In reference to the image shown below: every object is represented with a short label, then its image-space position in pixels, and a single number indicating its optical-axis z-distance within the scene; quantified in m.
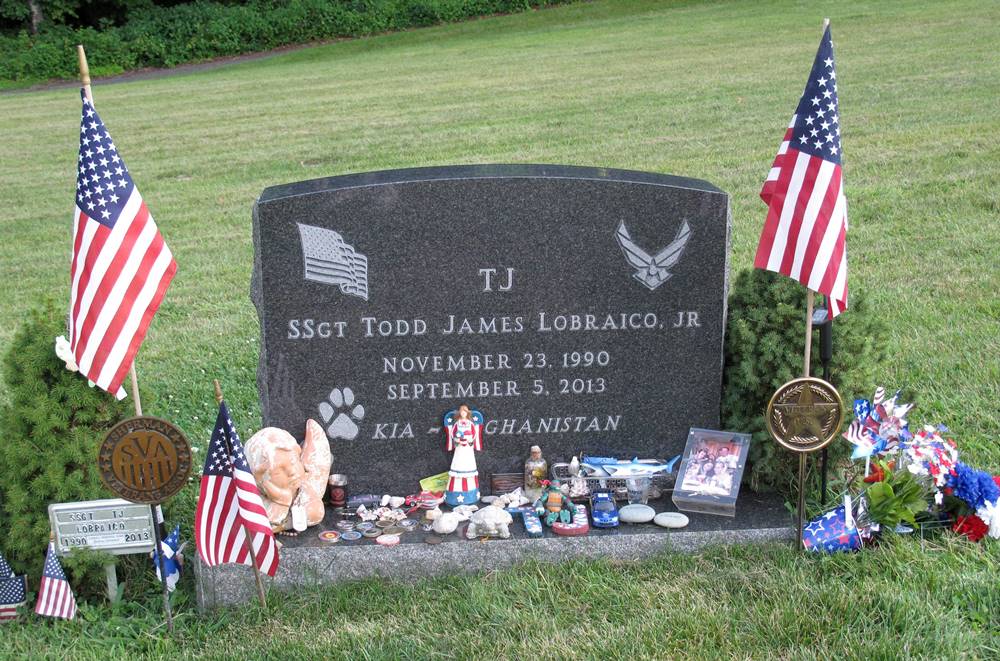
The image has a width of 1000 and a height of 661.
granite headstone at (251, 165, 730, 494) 4.89
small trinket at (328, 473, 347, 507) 5.06
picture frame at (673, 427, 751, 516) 4.85
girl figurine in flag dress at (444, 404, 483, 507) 5.07
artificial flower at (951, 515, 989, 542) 4.63
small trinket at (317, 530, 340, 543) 4.70
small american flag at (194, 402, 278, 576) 4.16
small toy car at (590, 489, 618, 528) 4.77
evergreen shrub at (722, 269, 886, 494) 4.89
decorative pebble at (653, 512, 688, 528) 4.75
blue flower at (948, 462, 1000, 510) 4.60
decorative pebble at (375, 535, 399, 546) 4.65
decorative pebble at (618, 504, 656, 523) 4.80
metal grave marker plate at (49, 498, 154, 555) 4.51
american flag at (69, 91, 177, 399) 4.15
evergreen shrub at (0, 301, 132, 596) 4.51
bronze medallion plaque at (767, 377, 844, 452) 4.39
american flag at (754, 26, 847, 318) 4.28
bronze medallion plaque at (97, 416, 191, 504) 4.11
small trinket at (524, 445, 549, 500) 5.13
